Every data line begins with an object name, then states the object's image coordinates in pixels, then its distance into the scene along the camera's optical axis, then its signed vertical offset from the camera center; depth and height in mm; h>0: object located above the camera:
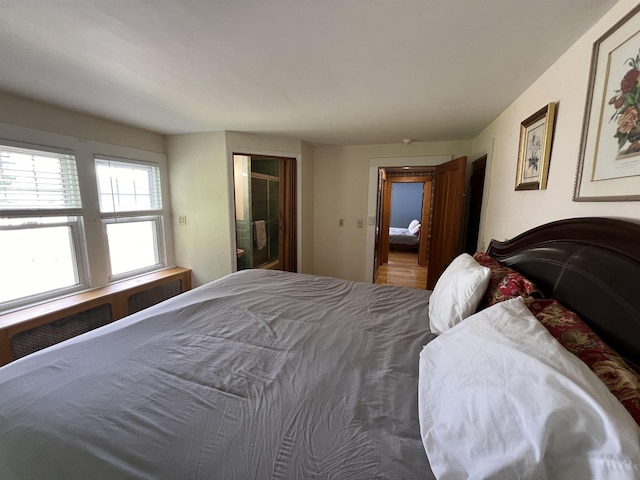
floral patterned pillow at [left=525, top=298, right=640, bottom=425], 577 -404
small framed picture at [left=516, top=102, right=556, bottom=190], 1336 +330
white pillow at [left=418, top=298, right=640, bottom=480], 481 -462
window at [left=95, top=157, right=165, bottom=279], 2576 -113
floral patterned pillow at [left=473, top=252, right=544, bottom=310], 1051 -353
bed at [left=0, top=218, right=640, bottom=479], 663 -663
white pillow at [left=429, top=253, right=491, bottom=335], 1122 -422
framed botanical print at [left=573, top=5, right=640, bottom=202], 844 +312
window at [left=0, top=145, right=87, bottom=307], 1941 -191
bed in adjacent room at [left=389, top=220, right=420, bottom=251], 6532 -898
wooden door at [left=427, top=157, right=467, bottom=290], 2652 -122
